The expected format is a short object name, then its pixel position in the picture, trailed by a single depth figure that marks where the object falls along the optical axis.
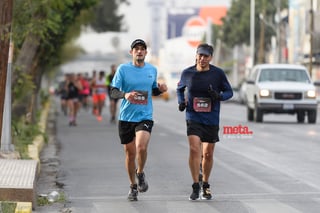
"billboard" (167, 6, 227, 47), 170.12
